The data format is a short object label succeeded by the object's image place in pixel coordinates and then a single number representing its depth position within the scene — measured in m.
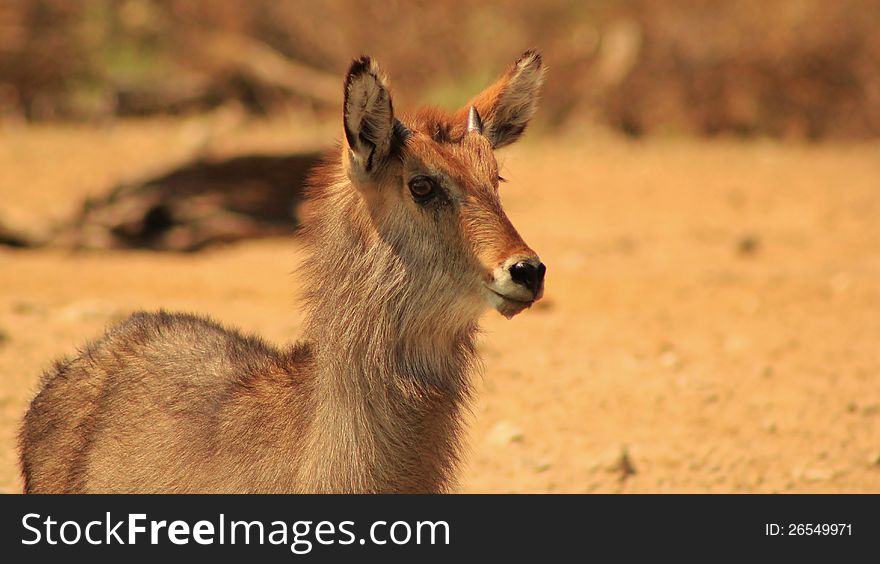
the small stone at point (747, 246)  25.89
